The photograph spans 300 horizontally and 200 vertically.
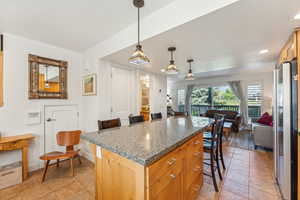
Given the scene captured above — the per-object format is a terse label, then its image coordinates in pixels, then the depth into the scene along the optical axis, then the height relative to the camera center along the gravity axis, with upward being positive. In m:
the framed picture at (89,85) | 2.78 +0.34
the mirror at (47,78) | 2.51 +0.47
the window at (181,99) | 7.95 +0.05
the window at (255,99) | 5.61 +0.03
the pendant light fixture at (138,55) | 1.56 +0.55
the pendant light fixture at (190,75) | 3.08 +0.60
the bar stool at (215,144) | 1.86 -0.74
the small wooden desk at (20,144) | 2.01 -0.72
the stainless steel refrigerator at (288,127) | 1.46 -0.33
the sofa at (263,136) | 3.19 -0.93
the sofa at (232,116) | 4.98 -0.71
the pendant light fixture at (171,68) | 2.27 +0.57
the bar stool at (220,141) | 2.20 -0.68
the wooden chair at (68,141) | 2.26 -0.80
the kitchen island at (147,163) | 0.92 -0.55
